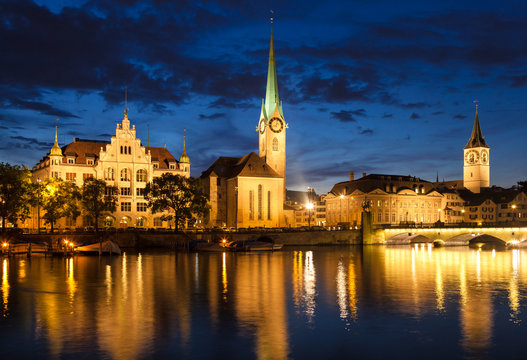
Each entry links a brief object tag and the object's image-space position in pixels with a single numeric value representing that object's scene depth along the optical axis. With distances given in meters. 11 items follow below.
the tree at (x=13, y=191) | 75.37
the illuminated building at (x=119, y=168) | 100.38
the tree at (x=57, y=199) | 82.75
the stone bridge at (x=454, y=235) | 101.50
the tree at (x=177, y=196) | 88.31
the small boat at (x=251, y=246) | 86.73
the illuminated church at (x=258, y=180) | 120.62
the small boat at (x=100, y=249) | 72.94
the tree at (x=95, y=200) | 87.12
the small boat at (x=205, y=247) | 83.06
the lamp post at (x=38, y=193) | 80.94
